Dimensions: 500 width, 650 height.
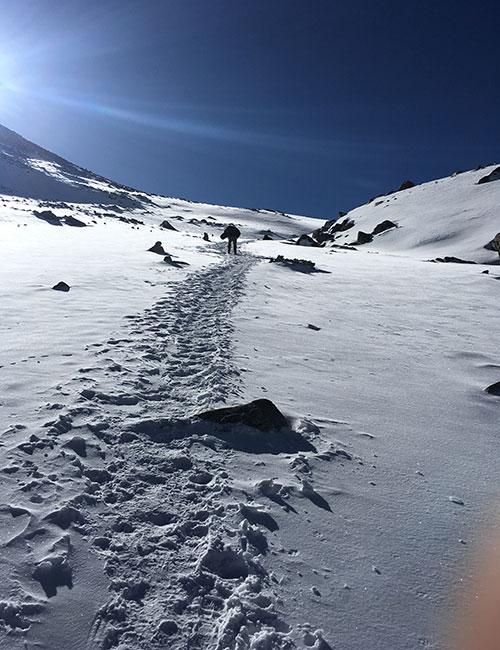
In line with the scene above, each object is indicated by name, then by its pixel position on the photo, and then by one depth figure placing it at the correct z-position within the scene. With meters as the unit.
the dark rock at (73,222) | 40.62
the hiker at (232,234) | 28.62
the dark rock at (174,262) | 20.32
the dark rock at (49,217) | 40.03
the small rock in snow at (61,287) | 12.41
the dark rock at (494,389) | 7.54
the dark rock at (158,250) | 24.09
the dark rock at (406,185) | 68.81
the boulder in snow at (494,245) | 31.35
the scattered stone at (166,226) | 55.62
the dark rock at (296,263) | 22.89
